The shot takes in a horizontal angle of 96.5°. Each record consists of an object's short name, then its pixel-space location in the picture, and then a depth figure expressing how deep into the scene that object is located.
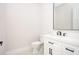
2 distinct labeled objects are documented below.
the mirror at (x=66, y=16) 1.88
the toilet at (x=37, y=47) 1.85
